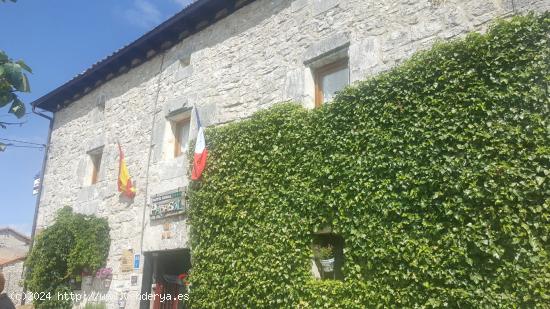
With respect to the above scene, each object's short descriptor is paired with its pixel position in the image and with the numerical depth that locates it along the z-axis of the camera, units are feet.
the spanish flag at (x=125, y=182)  25.98
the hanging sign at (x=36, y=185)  36.37
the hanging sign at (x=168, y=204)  22.51
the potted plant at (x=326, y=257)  16.42
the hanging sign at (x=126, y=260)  24.73
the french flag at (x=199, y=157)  21.43
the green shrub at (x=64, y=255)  26.43
